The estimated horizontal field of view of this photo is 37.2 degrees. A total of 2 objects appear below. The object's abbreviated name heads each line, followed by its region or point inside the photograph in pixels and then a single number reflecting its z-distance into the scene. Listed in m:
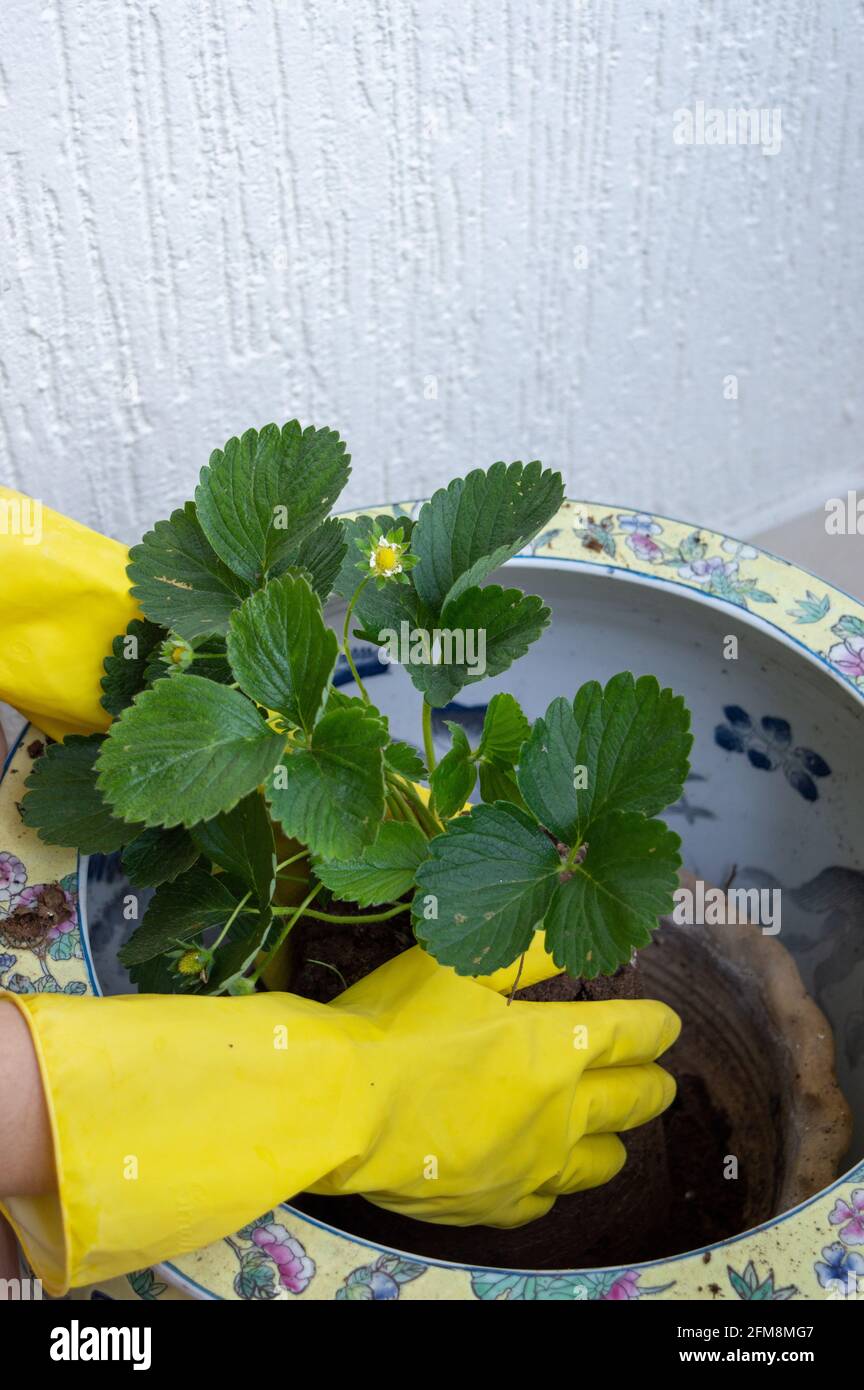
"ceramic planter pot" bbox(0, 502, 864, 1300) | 0.68
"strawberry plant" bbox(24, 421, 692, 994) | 0.47
